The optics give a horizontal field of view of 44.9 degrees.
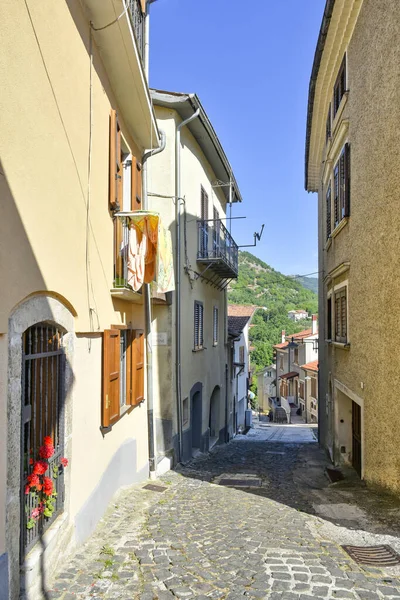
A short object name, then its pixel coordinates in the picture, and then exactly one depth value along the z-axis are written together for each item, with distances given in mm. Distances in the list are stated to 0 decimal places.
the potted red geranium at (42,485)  4102
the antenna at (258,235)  14062
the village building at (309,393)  36562
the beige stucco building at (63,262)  3699
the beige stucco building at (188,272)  11172
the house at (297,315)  99869
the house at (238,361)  23812
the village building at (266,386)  62531
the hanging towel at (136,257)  7234
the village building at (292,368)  42406
